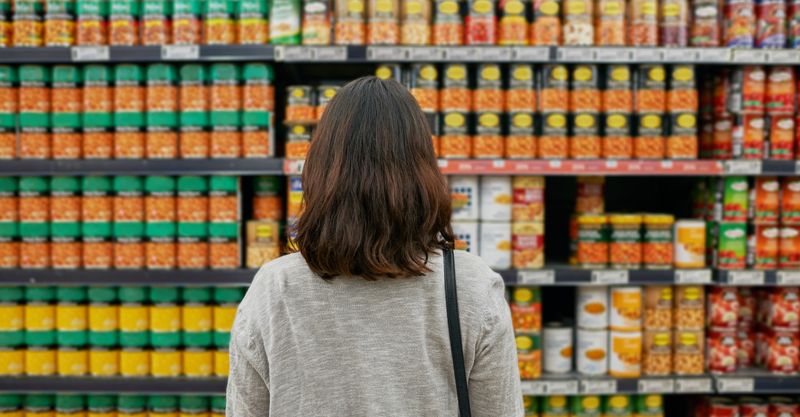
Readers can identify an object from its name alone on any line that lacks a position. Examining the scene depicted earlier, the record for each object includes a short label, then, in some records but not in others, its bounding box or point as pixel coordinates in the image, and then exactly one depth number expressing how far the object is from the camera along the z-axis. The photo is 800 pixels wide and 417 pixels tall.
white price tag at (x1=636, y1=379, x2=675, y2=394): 2.96
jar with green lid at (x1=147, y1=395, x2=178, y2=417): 3.05
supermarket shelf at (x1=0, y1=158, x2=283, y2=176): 2.95
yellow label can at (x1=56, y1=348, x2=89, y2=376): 3.05
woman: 1.01
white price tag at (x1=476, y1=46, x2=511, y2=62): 2.89
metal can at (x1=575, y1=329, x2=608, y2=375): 3.02
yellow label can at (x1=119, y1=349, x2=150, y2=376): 3.04
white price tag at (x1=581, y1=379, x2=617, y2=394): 2.95
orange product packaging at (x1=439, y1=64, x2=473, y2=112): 2.95
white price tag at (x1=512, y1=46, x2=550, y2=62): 2.89
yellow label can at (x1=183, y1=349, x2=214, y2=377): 3.03
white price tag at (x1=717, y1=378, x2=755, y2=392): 2.96
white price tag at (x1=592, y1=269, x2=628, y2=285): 2.97
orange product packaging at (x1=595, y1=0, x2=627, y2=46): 2.95
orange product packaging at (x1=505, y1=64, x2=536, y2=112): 2.96
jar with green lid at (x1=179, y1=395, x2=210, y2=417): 3.06
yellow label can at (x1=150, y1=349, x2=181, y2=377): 3.03
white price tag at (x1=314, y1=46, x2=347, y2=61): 2.89
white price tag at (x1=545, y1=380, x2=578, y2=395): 2.95
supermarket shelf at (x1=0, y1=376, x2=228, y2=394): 2.98
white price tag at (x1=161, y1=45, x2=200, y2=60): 2.91
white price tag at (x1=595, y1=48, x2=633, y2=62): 2.90
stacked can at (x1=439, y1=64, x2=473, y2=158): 2.94
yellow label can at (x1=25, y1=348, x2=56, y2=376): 3.07
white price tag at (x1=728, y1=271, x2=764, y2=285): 2.99
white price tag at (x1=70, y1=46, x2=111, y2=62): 2.94
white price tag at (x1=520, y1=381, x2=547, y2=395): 2.94
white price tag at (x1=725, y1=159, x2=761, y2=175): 2.96
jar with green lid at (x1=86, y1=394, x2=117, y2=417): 3.07
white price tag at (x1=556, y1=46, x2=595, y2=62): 2.90
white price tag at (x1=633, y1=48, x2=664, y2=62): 2.91
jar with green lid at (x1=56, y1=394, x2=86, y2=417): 3.07
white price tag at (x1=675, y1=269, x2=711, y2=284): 2.99
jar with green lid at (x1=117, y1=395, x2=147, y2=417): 3.05
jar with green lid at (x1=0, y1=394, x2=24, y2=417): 3.11
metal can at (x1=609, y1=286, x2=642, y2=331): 3.00
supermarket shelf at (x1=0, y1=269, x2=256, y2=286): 2.95
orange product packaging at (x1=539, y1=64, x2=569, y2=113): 2.96
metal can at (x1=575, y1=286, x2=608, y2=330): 3.03
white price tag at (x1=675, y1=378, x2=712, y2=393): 2.96
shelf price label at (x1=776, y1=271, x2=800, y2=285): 2.99
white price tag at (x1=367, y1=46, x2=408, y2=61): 2.89
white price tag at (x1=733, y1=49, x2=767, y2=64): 2.93
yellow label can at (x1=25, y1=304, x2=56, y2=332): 3.07
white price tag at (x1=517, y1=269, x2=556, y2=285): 2.95
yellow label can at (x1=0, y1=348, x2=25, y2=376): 3.08
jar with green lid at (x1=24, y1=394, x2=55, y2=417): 3.11
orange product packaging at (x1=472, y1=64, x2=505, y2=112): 2.96
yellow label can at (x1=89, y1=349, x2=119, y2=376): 3.04
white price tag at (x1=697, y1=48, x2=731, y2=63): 2.92
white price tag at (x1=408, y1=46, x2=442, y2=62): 2.89
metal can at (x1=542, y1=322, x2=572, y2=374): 3.05
